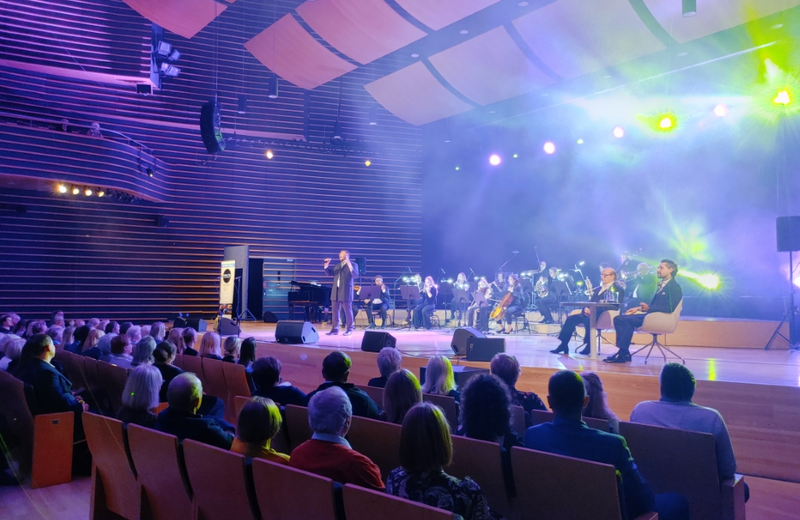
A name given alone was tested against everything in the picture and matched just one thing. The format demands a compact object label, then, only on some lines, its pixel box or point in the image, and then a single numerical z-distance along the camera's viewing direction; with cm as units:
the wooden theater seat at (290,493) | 186
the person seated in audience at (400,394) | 295
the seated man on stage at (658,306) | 609
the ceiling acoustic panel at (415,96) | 1219
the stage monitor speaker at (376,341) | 671
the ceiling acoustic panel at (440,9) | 839
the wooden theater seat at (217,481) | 217
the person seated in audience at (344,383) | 337
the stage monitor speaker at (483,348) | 621
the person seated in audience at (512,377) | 352
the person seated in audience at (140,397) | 330
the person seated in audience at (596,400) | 310
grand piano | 1237
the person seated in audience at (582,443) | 225
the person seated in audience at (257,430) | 241
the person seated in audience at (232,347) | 565
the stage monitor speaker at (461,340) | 656
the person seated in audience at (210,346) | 581
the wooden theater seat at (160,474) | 249
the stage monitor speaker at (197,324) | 1111
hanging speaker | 977
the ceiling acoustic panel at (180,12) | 1114
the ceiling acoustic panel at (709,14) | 725
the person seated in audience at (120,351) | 532
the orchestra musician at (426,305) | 1200
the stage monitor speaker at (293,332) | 819
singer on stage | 965
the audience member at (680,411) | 279
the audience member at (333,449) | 216
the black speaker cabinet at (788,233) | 780
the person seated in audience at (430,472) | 183
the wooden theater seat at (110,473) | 283
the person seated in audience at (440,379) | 381
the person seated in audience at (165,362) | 459
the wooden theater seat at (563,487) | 199
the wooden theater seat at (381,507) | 155
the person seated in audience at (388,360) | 413
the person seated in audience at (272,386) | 373
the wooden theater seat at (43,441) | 397
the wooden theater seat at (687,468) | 257
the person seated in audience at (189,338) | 635
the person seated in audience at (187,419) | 285
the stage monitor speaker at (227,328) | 982
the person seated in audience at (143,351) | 502
